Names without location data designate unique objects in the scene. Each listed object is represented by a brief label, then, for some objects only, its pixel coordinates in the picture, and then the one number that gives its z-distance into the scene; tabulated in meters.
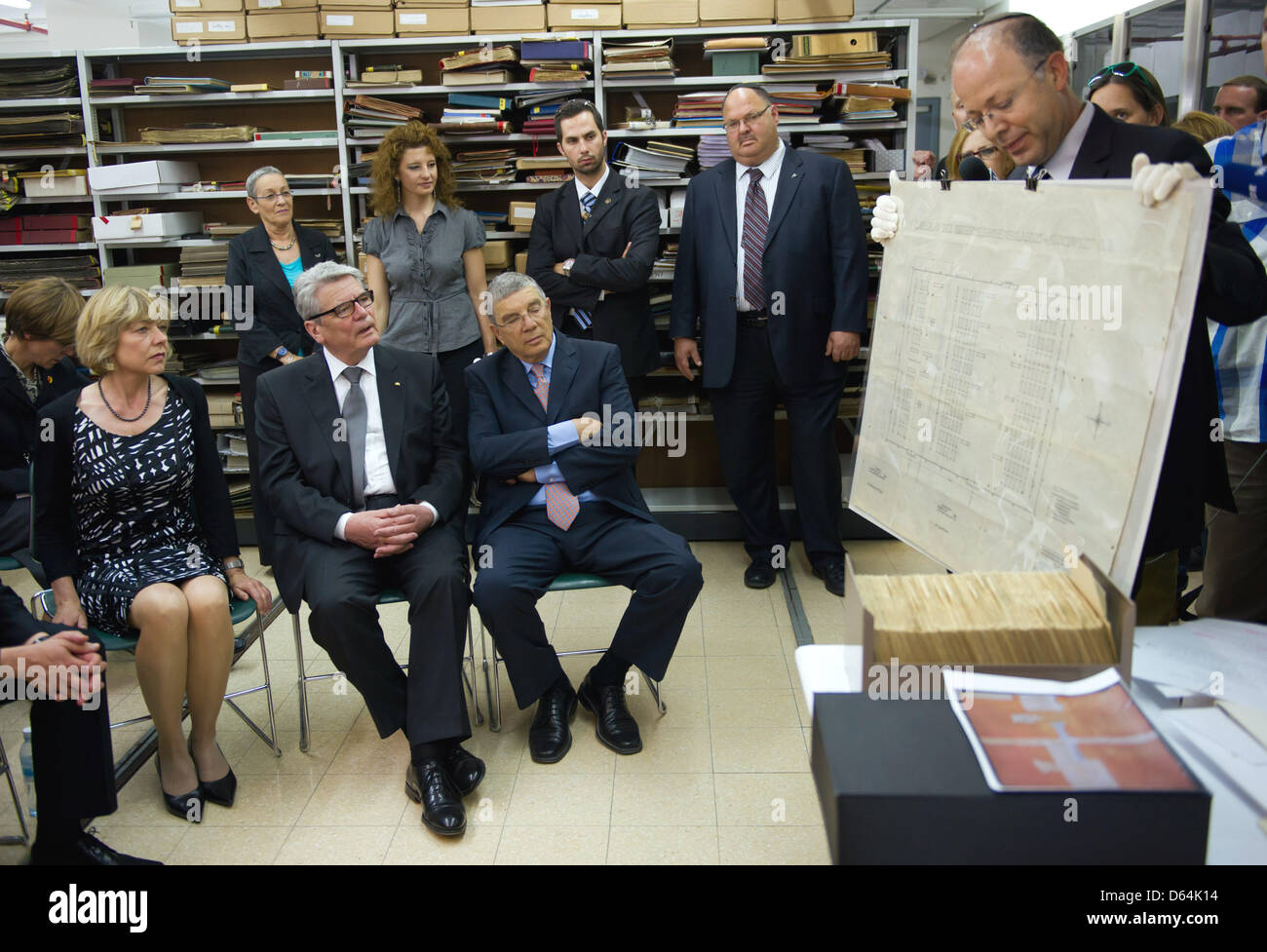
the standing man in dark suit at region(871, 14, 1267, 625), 1.78
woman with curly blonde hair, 4.37
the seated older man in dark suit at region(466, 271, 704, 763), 3.00
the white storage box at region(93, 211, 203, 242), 4.93
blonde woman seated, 2.74
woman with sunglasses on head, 2.92
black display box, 1.16
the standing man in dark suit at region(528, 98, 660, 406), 4.27
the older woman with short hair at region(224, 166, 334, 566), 4.36
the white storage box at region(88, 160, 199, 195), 4.89
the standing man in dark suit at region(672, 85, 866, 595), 4.03
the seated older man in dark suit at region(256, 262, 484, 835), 2.79
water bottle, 2.76
